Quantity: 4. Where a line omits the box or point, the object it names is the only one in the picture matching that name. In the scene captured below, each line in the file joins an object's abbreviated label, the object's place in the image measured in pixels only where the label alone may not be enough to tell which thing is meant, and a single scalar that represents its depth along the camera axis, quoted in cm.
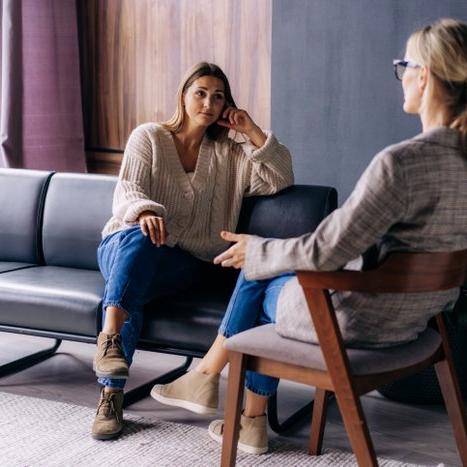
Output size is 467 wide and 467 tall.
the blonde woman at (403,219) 350
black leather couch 443
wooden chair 353
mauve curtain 583
